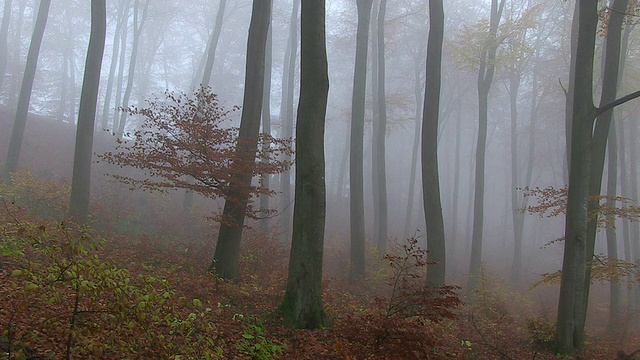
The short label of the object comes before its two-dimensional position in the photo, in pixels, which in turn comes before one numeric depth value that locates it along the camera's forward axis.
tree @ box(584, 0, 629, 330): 8.68
